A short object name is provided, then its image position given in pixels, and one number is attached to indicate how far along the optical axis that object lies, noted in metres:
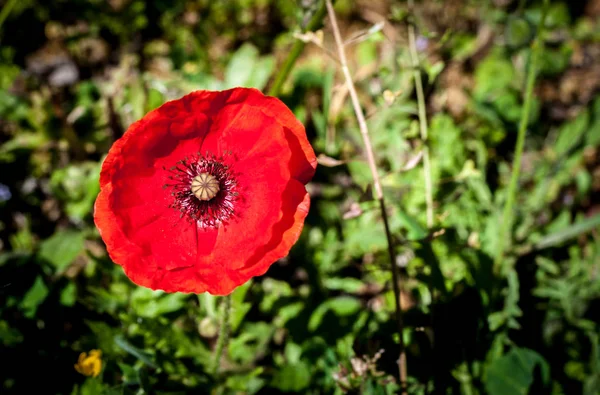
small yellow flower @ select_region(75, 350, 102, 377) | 2.03
